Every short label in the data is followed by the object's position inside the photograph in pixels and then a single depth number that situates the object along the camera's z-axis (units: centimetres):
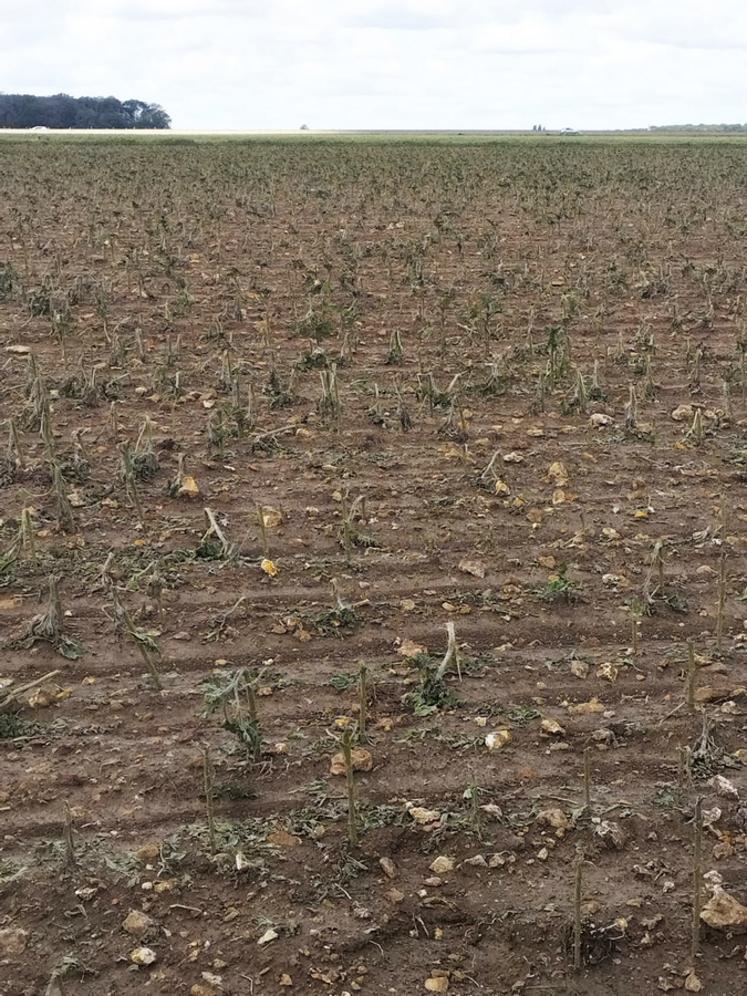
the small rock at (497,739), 379
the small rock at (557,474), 608
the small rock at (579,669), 423
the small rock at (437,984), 282
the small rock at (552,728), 386
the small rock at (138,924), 298
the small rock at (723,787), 352
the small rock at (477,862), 324
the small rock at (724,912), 297
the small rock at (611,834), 329
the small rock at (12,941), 291
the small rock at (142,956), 288
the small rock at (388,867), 320
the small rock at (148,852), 325
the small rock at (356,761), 366
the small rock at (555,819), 338
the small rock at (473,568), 502
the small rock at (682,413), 728
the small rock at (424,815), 342
